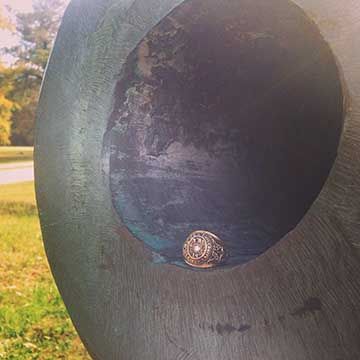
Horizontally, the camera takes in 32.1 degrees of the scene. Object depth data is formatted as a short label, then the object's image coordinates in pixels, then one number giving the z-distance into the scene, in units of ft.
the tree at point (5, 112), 47.92
